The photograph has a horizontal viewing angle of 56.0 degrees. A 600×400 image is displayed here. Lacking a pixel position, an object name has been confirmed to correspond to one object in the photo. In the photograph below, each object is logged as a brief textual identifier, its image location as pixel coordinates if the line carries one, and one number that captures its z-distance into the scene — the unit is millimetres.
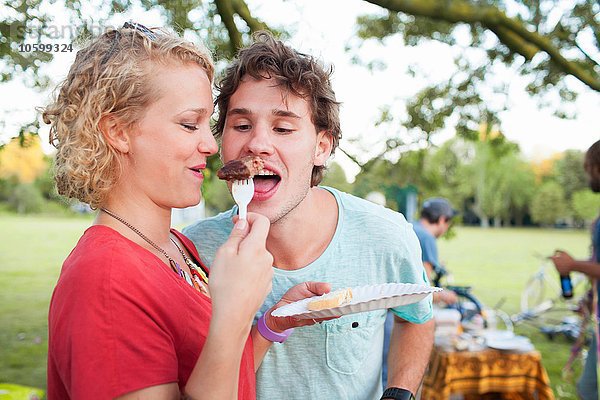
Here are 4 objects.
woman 1175
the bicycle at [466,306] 6076
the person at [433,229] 5969
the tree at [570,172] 50381
